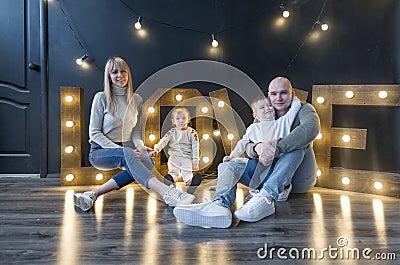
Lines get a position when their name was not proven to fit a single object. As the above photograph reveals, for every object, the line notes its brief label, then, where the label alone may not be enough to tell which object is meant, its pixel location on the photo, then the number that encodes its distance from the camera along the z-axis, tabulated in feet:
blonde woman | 6.56
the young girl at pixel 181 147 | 8.02
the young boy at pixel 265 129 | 6.59
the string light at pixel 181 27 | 8.77
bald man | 5.23
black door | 8.74
